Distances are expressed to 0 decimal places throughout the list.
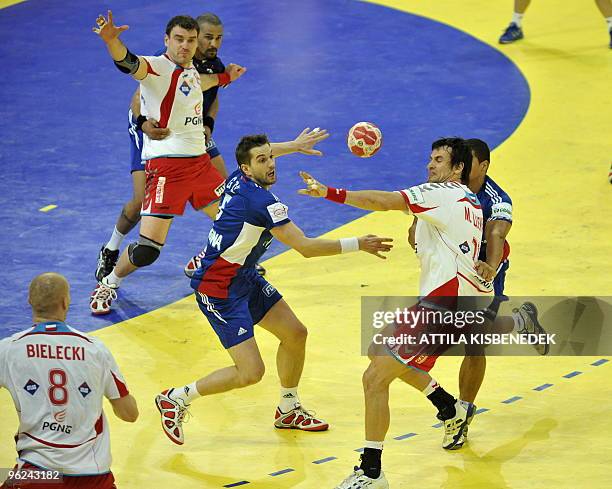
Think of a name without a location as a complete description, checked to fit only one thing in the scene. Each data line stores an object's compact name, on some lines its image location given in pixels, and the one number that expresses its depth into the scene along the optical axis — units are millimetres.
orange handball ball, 20812
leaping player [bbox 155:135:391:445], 18172
